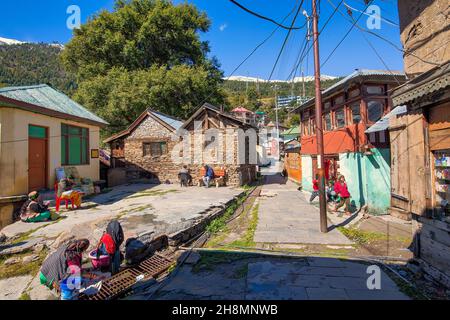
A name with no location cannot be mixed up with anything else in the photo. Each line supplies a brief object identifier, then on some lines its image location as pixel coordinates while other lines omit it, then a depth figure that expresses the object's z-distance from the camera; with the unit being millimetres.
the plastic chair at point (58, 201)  9297
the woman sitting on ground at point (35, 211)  8031
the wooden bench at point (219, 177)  17125
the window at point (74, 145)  12602
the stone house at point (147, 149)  19422
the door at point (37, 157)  10418
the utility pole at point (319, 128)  8016
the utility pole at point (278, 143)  46759
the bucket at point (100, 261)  5105
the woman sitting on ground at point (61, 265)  4164
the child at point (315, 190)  12058
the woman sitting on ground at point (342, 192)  10297
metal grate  4323
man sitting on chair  16752
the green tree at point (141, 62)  24984
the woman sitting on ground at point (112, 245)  5125
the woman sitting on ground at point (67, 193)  9398
